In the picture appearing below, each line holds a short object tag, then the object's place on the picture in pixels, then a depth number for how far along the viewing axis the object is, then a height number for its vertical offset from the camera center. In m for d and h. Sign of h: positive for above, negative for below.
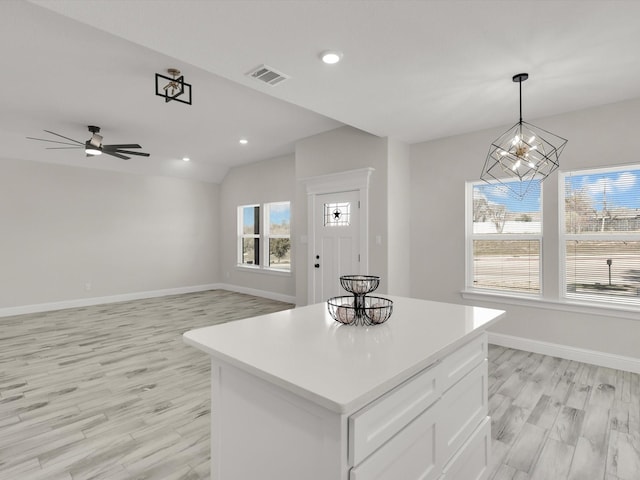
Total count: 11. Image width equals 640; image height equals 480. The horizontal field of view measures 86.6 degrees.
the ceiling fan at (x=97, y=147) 4.33 +1.21
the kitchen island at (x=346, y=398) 0.96 -0.54
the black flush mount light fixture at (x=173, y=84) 3.09 +1.53
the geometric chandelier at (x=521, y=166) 3.69 +0.83
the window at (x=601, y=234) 3.35 +0.04
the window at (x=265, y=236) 6.90 +0.07
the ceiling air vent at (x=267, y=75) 2.60 +1.30
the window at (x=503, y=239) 3.89 +0.00
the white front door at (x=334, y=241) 4.75 -0.03
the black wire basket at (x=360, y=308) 1.59 -0.33
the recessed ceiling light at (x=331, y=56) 2.40 +1.32
